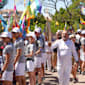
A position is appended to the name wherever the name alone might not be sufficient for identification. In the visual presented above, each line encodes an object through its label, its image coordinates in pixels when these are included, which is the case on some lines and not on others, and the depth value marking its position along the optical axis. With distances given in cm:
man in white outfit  885
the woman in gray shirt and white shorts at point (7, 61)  715
